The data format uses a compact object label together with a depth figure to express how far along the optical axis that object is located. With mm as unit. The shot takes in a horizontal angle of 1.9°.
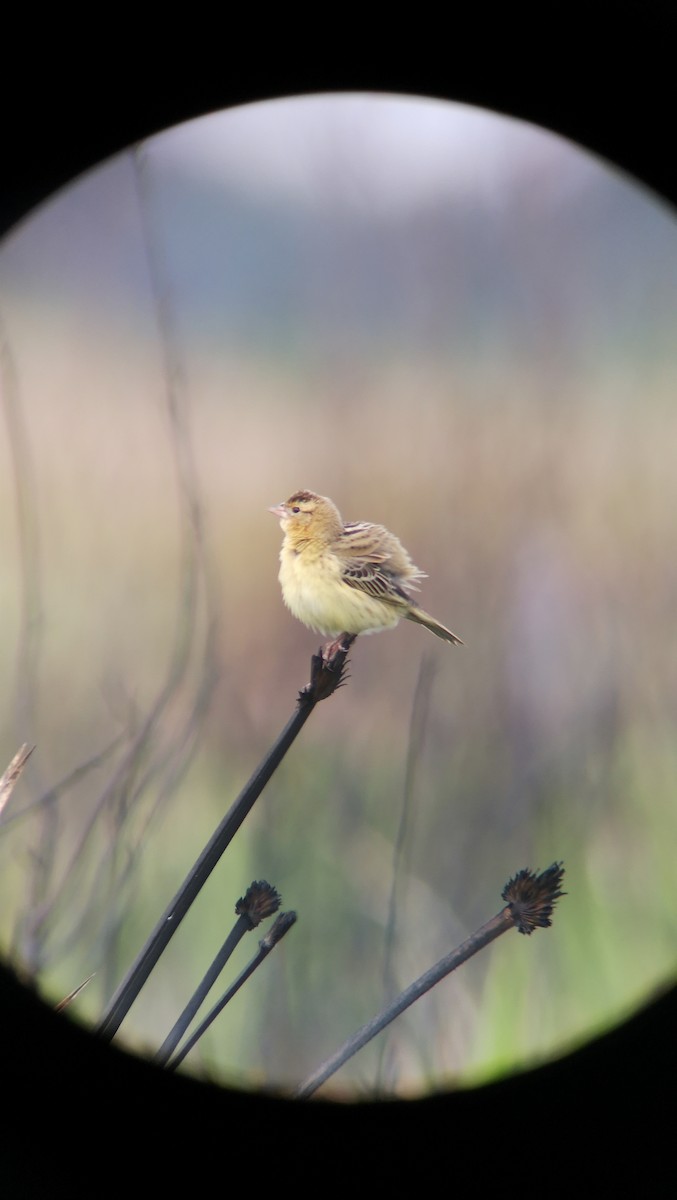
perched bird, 11518
